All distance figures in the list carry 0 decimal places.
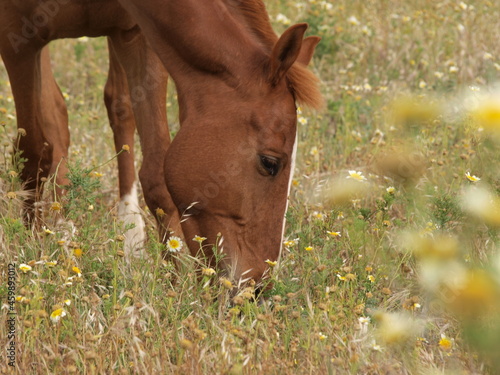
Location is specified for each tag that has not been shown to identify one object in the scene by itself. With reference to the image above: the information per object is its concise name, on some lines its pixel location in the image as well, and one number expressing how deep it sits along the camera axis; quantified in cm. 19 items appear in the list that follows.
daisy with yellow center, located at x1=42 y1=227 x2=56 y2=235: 656
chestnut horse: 639
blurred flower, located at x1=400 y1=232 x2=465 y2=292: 352
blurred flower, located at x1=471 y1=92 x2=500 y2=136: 430
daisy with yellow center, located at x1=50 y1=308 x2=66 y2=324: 546
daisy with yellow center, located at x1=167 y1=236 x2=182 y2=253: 661
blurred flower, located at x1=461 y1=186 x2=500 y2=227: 384
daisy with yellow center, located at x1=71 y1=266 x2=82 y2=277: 596
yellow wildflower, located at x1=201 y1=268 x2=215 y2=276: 578
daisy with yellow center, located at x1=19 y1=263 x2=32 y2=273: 586
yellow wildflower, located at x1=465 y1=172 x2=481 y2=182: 702
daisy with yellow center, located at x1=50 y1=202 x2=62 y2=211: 715
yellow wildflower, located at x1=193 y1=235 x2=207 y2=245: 611
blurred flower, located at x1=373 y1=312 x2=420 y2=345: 447
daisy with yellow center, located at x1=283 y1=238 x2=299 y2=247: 708
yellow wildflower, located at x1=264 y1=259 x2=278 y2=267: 635
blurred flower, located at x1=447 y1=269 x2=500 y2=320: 308
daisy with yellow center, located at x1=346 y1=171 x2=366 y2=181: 780
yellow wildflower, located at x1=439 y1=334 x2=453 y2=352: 510
